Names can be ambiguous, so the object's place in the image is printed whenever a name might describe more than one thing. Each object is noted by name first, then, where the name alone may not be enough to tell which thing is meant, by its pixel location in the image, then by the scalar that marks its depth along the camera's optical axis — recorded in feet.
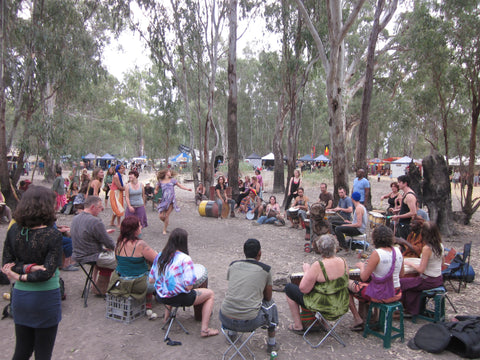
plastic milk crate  12.92
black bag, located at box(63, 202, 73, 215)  35.99
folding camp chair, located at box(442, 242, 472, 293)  16.35
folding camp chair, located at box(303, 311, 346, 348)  11.58
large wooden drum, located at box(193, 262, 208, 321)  12.99
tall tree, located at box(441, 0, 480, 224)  33.35
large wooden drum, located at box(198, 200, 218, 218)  37.19
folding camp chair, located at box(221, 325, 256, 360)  10.47
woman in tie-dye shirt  11.58
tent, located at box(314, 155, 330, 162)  144.87
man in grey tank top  21.40
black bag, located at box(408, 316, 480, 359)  10.91
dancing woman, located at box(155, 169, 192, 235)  26.58
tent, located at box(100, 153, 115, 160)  155.12
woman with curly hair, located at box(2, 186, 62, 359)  7.59
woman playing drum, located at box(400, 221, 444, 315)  13.12
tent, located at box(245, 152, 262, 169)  149.28
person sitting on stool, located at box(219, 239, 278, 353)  10.45
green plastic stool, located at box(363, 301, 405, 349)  11.60
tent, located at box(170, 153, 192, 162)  124.43
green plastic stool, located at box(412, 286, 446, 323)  13.07
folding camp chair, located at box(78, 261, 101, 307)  14.45
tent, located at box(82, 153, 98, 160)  150.67
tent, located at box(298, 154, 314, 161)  150.68
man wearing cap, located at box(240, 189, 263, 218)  36.88
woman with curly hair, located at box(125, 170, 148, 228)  24.09
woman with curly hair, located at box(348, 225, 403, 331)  11.82
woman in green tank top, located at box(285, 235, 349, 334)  11.28
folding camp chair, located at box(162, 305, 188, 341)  11.71
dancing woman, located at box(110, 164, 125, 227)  26.55
